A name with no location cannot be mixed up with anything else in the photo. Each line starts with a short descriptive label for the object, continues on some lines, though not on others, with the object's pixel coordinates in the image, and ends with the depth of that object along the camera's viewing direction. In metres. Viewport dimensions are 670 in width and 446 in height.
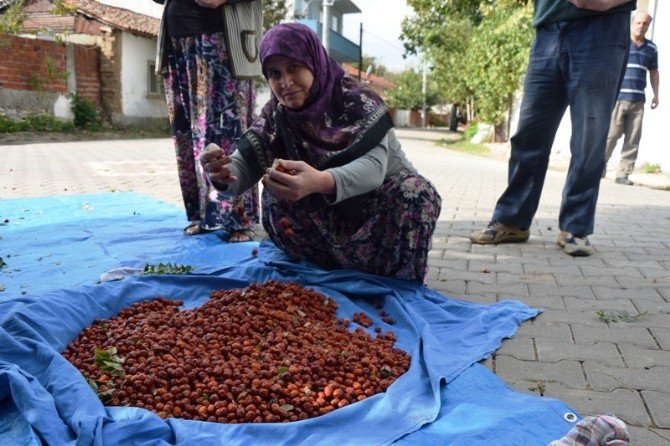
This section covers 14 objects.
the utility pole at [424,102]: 44.78
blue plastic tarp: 1.71
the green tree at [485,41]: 13.54
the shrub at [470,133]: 20.06
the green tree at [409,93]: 47.06
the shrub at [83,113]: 15.54
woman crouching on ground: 2.67
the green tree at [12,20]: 12.86
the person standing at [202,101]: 3.98
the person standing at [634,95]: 7.87
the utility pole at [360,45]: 33.00
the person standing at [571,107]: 3.67
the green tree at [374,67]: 59.00
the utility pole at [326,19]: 12.00
